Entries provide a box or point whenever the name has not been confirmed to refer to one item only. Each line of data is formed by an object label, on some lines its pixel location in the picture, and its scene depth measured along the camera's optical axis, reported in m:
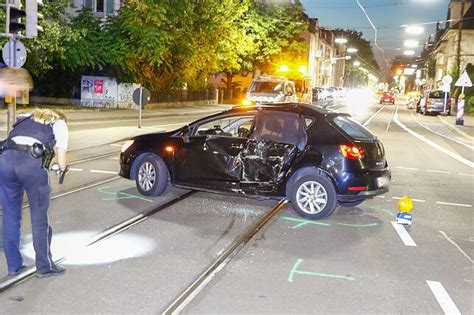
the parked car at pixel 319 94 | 62.24
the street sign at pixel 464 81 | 29.67
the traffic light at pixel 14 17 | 11.73
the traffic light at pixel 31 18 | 12.31
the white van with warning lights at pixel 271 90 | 26.52
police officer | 4.95
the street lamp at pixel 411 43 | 56.98
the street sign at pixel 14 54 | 12.47
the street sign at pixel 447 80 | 34.50
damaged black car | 7.92
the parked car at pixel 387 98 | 70.62
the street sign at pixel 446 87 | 35.81
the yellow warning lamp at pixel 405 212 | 7.91
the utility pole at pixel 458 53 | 45.91
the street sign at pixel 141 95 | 19.53
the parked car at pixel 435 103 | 44.19
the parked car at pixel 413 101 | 57.62
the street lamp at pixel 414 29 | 38.97
